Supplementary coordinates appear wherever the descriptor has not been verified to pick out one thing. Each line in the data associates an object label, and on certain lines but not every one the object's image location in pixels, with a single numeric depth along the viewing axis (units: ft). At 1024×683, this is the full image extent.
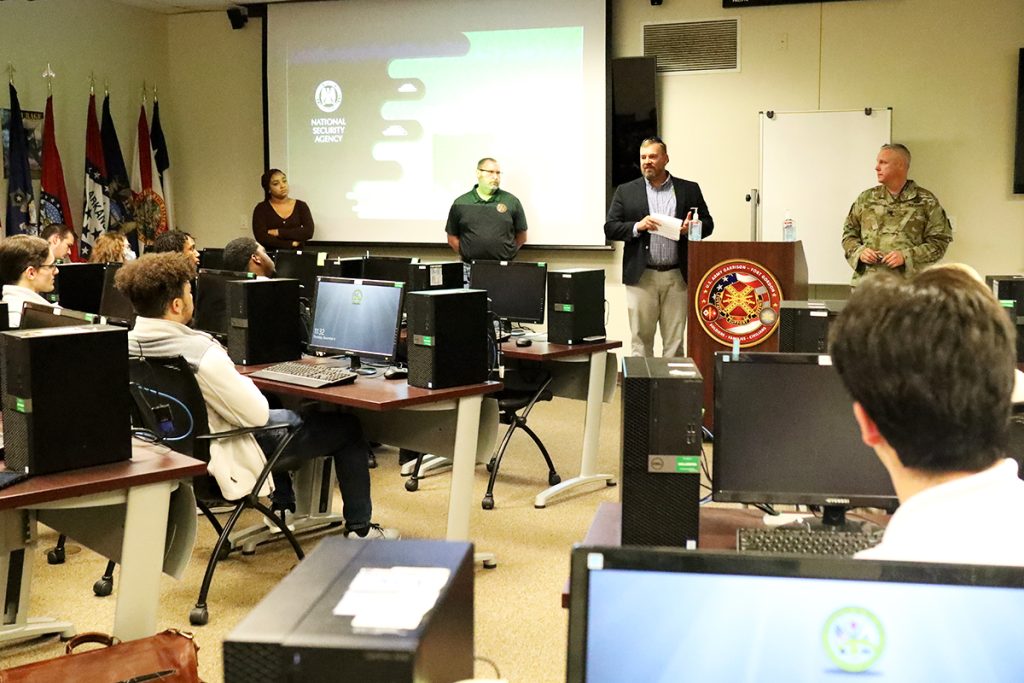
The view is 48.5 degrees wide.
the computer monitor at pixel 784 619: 3.45
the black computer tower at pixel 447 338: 14.02
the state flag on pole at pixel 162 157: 31.24
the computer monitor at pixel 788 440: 8.50
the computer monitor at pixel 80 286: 20.84
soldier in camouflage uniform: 22.22
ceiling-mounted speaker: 30.91
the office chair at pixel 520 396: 18.11
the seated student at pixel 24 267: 15.85
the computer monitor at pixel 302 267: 22.63
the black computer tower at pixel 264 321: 16.26
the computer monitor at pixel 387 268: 20.49
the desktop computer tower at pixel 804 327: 13.03
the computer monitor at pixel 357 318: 15.55
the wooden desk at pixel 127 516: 9.25
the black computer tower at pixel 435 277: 19.35
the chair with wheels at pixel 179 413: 12.42
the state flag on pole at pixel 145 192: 30.58
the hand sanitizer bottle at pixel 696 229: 20.88
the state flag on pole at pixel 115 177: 29.81
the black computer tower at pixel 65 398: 9.45
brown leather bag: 8.63
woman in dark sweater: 29.19
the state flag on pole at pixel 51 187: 27.78
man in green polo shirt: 26.17
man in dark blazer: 22.54
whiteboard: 25.02
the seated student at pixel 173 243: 19.89
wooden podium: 19.22
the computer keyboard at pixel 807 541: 7.69
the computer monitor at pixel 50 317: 11.37
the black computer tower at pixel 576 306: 18.22
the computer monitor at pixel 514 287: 19.52
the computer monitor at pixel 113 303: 19.61
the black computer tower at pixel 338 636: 3.46
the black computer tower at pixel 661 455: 7.71
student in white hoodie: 12.65
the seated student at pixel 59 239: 22.04
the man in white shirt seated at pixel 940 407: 4.24
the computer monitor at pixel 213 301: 17.79
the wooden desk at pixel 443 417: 13.69
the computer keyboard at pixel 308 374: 14.55
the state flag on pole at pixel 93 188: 29.17
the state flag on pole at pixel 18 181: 26.84
